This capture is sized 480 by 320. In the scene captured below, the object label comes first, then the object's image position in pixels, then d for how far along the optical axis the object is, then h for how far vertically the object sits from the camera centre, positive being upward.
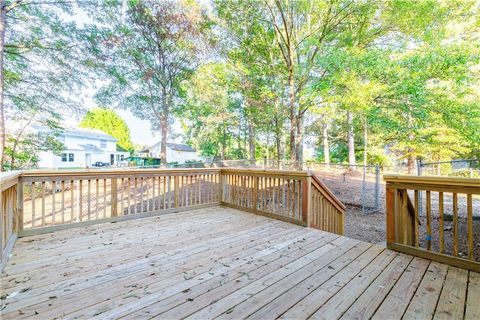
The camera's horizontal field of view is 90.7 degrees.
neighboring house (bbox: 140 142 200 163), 32.25 +1.46
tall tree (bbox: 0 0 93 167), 6.91 +3.19
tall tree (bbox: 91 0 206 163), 9.82 +5.38
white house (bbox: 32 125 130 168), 19.06 +1.24
